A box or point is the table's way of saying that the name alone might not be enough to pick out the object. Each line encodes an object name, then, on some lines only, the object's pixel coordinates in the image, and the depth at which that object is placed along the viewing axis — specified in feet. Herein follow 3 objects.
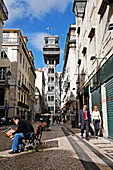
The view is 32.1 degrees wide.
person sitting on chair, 19.43
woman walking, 31.01
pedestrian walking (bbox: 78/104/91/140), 30.86
